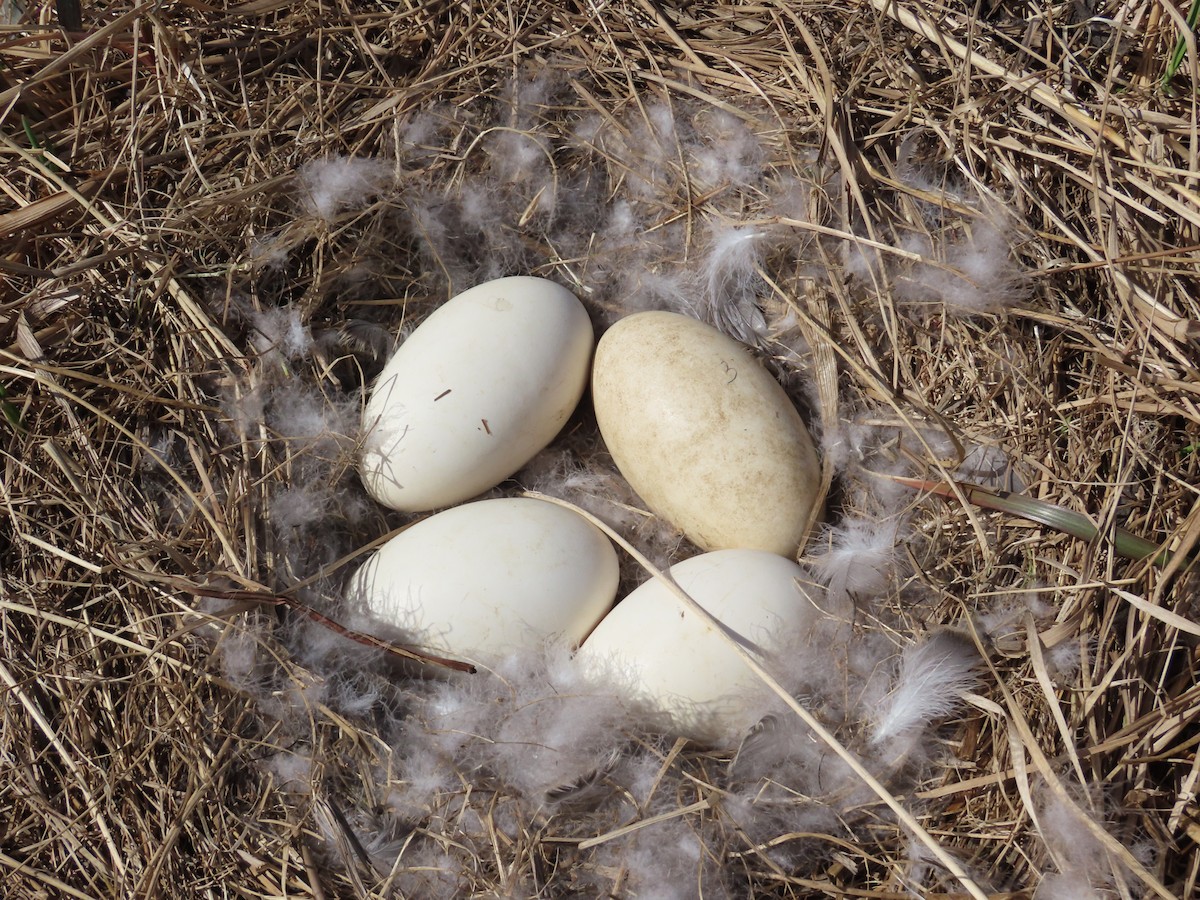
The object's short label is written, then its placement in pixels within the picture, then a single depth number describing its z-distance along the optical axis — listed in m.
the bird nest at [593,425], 0.58
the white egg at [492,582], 0.61
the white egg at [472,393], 0.63
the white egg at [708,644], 0.60
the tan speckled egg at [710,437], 0.62
